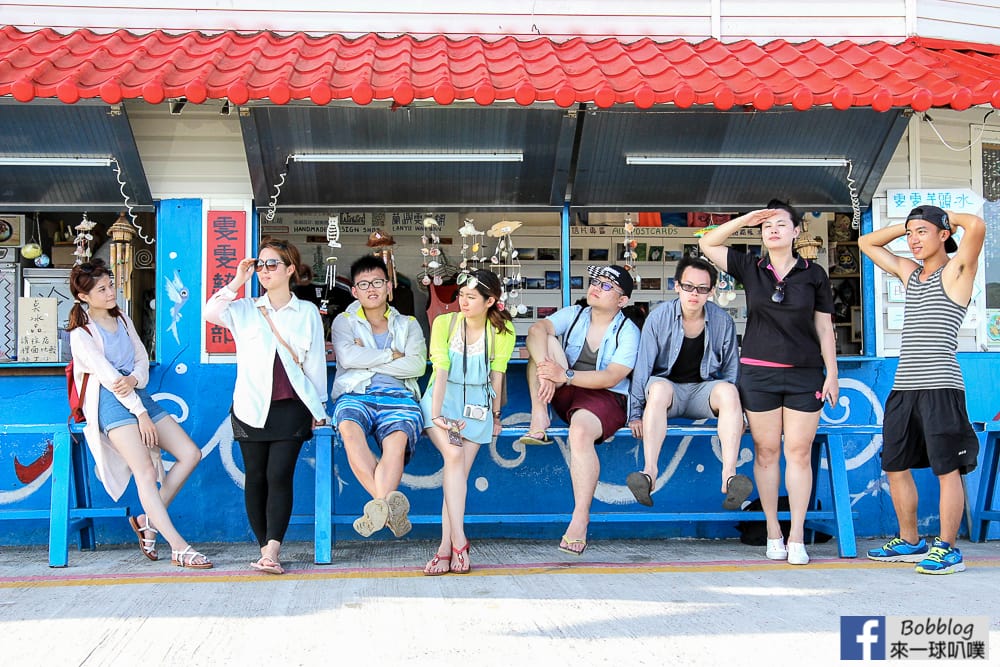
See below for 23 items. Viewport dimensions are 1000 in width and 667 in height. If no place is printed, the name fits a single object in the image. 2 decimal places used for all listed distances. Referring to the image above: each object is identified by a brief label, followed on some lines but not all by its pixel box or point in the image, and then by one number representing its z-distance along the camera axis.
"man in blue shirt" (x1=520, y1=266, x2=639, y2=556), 5.20
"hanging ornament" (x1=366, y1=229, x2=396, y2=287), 6.64
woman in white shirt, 4.99
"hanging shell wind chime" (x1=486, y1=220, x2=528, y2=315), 6.55
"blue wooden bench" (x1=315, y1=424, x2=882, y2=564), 5.15
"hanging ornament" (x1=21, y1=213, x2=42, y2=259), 6.58
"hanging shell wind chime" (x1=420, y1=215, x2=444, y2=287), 6.64
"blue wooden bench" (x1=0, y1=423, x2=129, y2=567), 5.15
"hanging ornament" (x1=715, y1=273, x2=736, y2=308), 6.60
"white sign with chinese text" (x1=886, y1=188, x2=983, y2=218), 6.30
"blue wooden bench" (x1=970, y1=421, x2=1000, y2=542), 5.93
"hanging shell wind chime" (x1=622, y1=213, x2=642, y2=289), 6.83
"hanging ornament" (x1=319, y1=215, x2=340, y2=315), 6.15
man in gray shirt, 5.38
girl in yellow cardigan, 5.07
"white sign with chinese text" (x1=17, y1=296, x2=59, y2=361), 6.10
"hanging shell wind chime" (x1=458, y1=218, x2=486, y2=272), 6.59
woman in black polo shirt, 5.15
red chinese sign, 5.95
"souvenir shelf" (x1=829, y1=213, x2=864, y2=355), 7.07
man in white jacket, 5.03
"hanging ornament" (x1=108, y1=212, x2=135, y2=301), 6.18
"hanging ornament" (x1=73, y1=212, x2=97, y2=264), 6.31
